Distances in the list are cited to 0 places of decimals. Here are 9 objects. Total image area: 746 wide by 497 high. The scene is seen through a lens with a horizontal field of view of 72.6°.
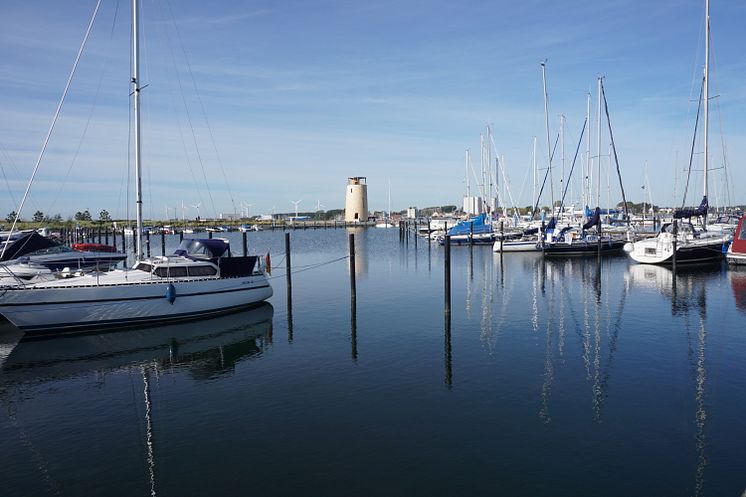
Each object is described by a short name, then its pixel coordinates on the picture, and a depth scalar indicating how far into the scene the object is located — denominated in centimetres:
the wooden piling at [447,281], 2323
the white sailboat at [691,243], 4422
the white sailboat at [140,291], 2233
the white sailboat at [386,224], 17101
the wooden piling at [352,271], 2667
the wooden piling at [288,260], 2903
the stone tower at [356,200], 16888
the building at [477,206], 13362
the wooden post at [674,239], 3877
